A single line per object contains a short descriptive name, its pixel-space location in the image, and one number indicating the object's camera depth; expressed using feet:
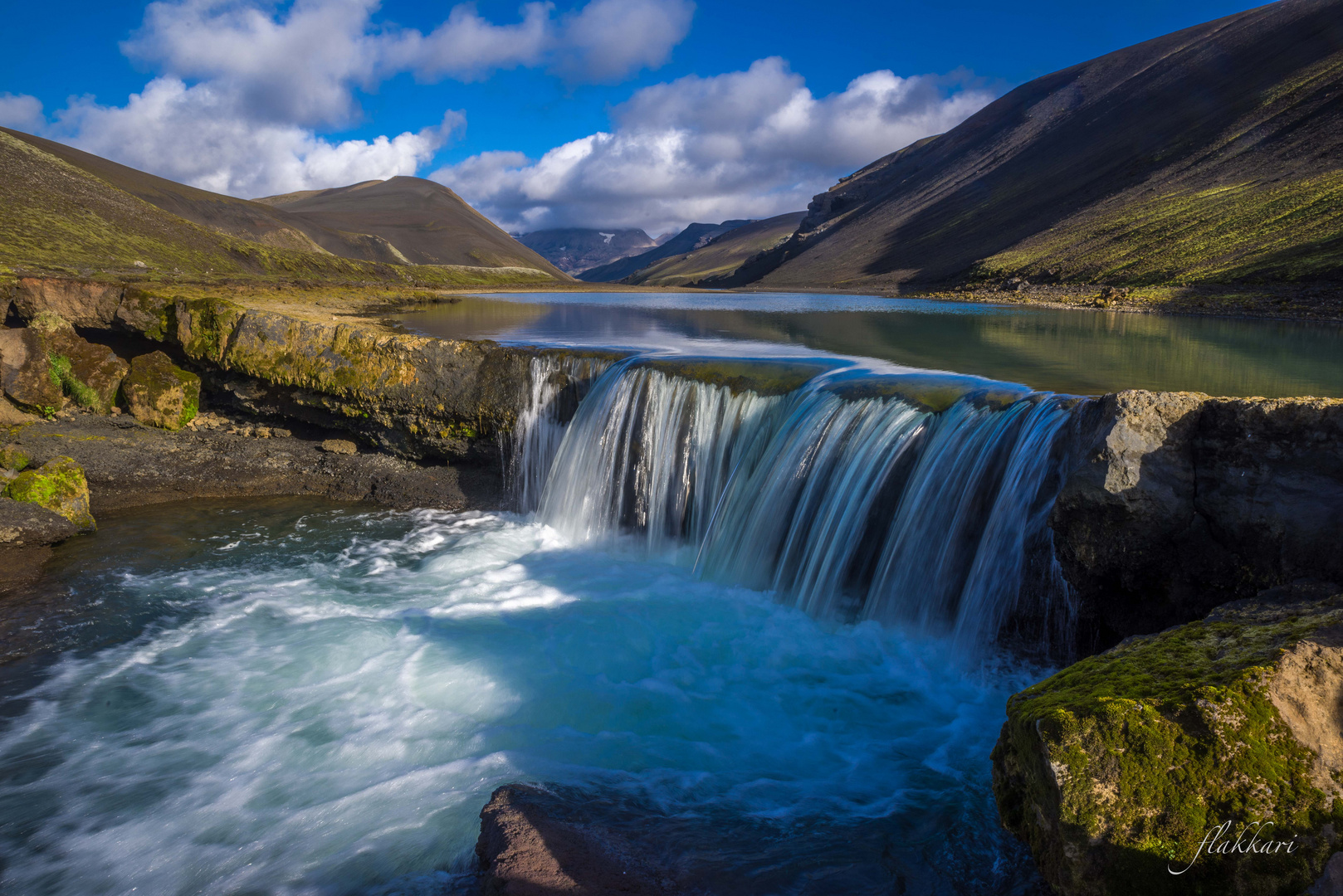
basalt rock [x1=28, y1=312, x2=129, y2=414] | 46.21
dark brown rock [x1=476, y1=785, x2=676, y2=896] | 12.44
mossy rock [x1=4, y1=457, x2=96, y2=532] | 33.50
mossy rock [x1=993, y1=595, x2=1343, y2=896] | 9.41
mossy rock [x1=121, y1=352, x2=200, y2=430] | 46.03
